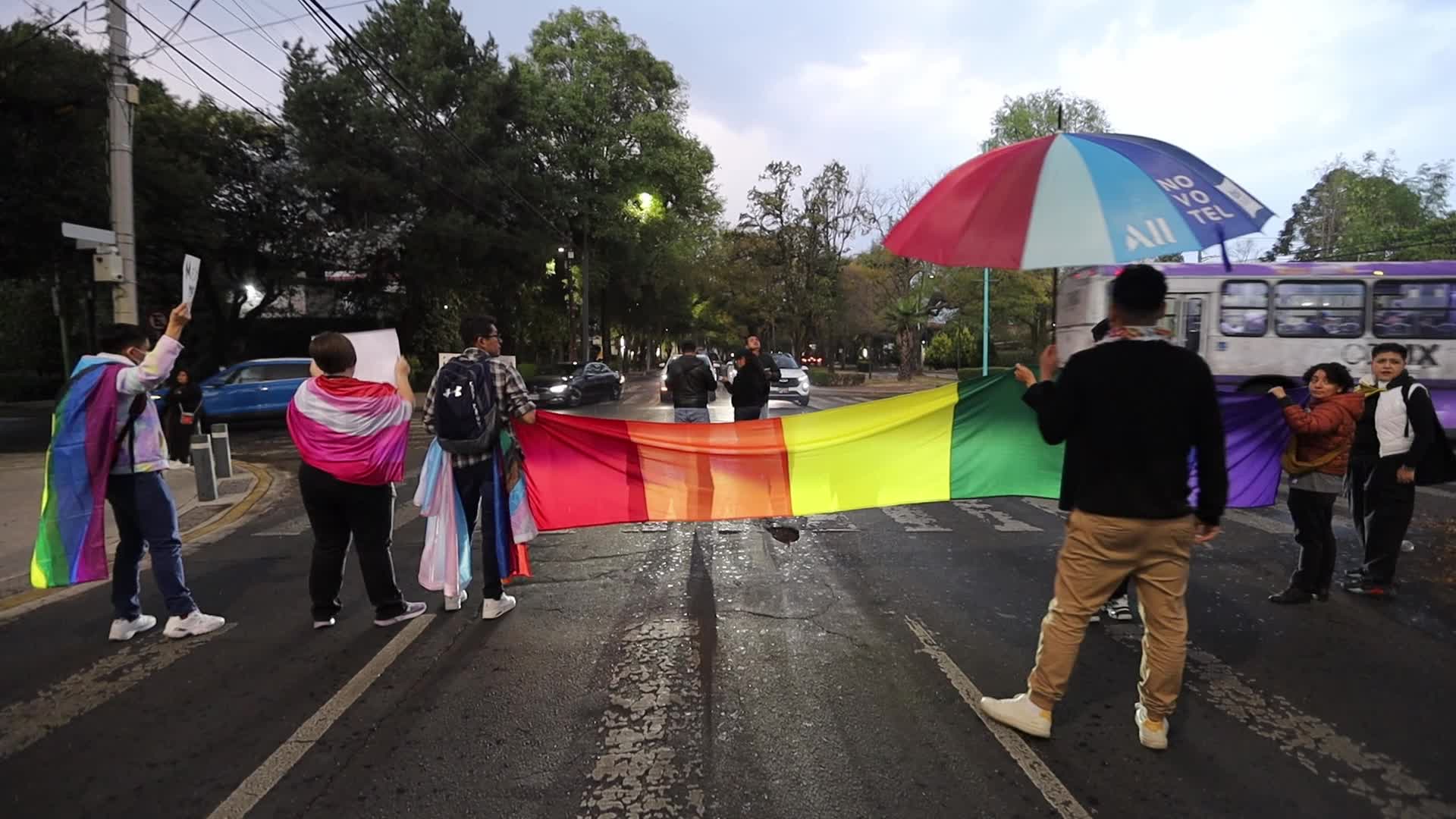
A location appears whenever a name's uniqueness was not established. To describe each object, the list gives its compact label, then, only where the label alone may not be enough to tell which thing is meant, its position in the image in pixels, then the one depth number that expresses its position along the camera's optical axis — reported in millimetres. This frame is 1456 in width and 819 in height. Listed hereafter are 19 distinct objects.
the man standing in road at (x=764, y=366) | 8086
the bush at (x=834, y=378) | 40469
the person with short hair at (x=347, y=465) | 4434
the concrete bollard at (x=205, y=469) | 9312
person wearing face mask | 4453
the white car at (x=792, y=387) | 25047
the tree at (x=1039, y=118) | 41562
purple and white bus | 14047
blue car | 17547
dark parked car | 21797
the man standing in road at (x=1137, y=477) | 3008
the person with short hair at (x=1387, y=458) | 5059
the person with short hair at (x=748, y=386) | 7793
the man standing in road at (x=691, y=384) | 7719
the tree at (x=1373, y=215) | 37219
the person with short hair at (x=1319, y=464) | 4957
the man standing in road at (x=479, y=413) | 4566
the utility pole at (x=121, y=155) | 9663
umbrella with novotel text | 3441
